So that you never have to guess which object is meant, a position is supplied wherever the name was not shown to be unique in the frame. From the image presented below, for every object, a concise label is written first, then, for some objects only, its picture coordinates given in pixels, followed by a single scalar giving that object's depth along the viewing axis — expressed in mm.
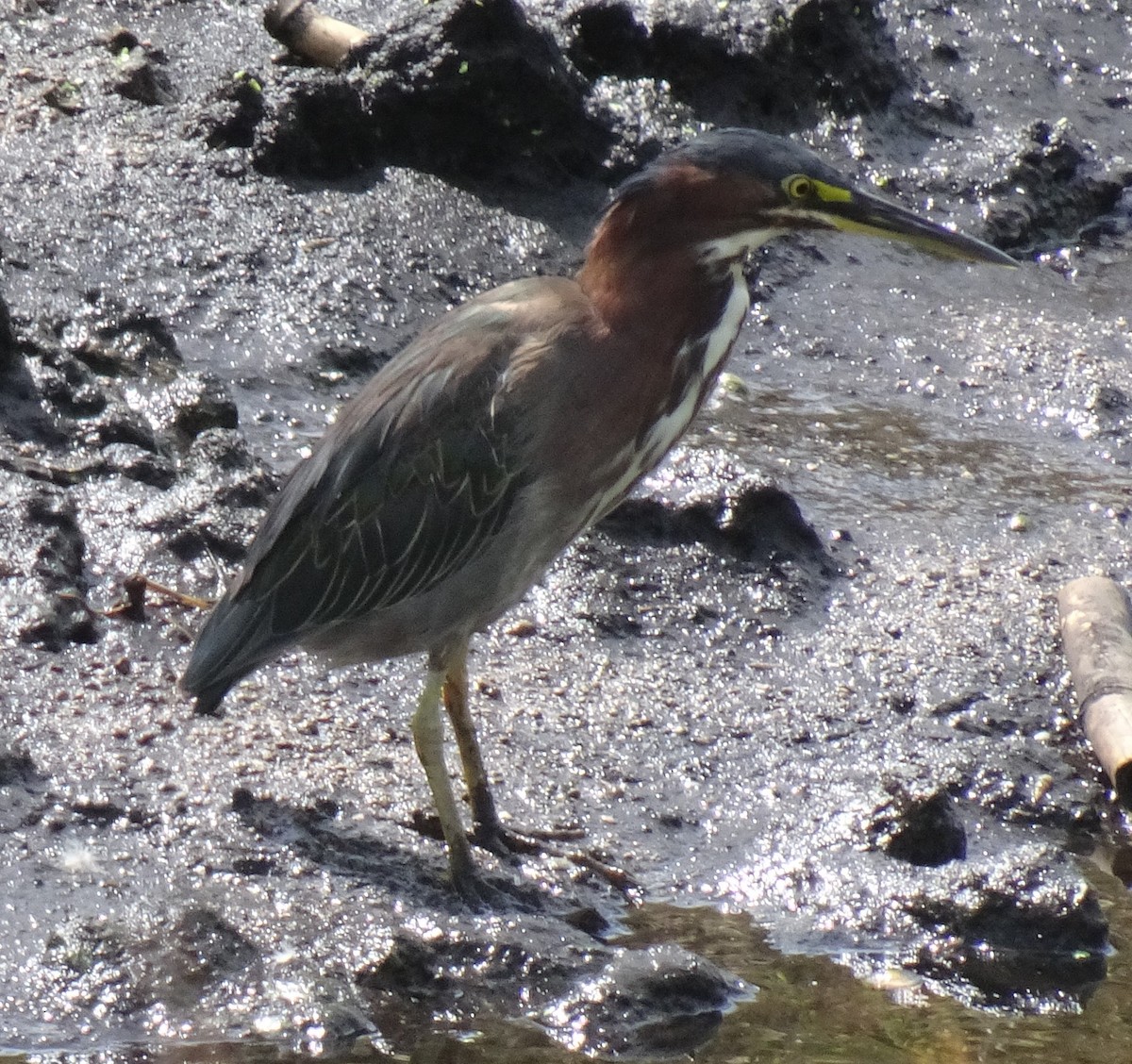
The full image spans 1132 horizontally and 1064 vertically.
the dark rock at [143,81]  16156
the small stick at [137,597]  10891
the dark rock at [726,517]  12141
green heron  9312
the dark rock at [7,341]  12000
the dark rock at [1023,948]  9133
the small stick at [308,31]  16359
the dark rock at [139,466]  11859
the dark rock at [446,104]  15234
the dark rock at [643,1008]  8328
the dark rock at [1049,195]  17016
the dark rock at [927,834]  9742
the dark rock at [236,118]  15484
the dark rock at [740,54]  17031
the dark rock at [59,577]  10625
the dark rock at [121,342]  12945
